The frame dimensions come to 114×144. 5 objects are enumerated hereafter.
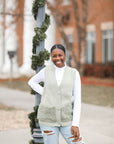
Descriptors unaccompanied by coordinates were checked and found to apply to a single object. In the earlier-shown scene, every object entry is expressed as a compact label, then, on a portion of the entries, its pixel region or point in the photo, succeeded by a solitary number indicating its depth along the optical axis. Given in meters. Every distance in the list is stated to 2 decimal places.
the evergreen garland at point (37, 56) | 4.93
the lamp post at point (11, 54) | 22.55
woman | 3.64
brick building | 24.31
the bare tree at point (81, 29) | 21.96
